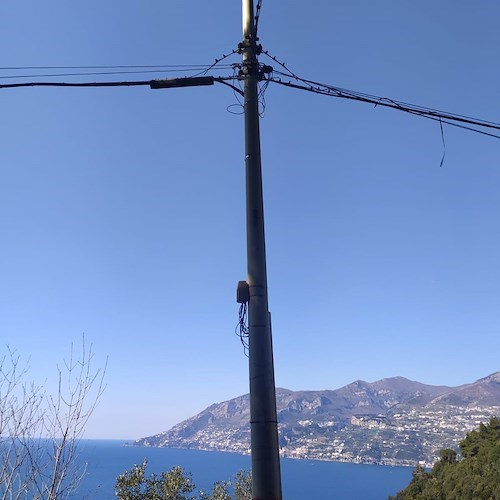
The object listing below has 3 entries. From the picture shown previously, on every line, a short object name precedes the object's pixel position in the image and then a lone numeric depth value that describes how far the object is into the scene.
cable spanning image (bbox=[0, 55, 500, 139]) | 4.92
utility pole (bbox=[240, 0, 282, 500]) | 3.69
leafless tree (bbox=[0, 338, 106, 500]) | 6.55
